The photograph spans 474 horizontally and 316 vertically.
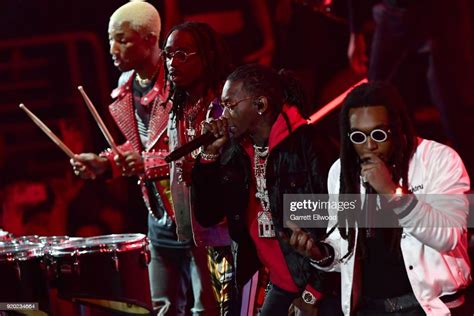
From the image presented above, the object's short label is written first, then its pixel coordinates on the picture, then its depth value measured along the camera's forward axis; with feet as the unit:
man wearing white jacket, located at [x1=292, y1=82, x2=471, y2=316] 23.34
